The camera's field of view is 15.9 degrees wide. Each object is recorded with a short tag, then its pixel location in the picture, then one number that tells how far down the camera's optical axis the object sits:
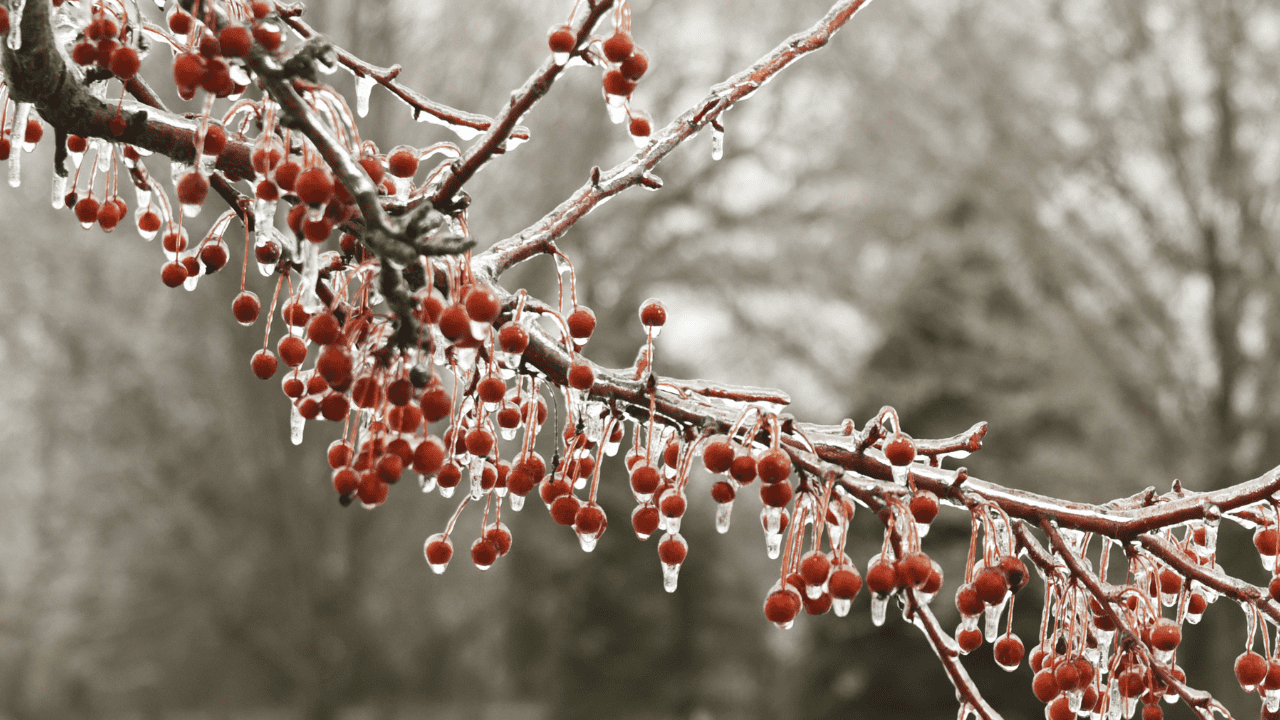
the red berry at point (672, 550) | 1.59
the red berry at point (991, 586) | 1.54
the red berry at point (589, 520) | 1.58
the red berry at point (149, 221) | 1.69
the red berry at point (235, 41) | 1.50
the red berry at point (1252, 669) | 1.56
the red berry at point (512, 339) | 1.54
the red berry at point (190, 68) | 1.53
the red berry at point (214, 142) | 1.56
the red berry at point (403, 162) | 1.60
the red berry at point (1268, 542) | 1.54
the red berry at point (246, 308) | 1.64
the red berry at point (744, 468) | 1.54
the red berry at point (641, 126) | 1.60
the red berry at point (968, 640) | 1.59
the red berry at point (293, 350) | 1.60
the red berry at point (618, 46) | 1.54
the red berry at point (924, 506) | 1.55
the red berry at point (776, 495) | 1.54
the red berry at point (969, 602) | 1.55
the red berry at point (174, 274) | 1.61
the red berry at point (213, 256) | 1.63
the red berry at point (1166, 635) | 1.54
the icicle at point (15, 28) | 1.56
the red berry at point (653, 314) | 1.60
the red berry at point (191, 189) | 1.54
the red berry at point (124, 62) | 1.56
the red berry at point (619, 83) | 1.56
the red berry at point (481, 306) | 1.51
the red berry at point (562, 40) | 1.54
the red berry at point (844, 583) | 1.54
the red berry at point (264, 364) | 1.64
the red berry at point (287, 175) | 1.52
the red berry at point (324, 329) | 1.53
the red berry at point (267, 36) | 1.51
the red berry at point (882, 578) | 1.53
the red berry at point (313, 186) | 1.50
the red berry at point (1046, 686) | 1.56
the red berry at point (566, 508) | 1.58
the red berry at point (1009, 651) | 1.58
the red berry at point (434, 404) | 1.53
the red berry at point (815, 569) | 1.55
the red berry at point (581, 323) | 1.60
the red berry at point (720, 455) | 1.55
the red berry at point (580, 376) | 1.56
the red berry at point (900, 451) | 1.54
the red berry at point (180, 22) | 1.61
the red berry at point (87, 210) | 1.67
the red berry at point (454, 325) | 1.51
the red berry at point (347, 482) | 1.54
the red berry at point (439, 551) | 1.63
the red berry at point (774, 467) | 1.53
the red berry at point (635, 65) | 1.55
